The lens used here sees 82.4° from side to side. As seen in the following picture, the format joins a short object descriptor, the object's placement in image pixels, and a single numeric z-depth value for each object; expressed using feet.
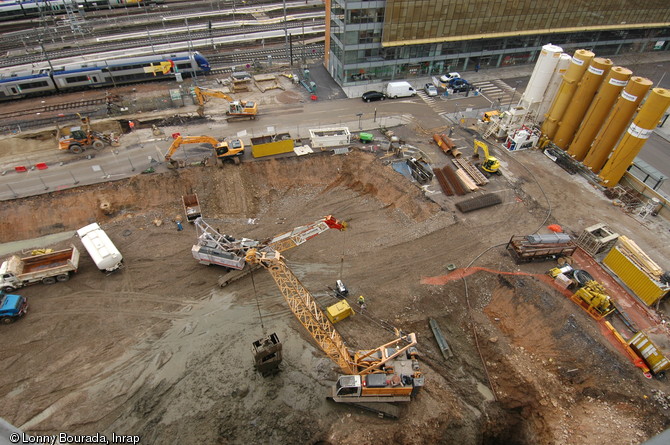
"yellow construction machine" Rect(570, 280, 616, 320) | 98.32
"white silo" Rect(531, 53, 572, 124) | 149.79
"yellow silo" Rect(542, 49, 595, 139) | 140.01
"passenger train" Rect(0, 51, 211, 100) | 182.09
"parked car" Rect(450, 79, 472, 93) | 194.66
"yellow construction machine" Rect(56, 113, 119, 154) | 146.20
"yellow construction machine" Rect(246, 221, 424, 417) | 85.05
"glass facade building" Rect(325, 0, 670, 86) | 178.29
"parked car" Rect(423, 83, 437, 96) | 189.98
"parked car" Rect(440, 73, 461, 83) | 197.70
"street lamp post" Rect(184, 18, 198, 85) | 198.18
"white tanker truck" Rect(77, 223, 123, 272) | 110.32
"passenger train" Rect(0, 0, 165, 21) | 268.82
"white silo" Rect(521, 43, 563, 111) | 149.48
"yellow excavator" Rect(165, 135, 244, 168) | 140.46
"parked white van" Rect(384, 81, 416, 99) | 185.47
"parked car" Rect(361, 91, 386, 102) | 183.52
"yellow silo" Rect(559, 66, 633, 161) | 131.34
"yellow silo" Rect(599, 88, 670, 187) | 121.19
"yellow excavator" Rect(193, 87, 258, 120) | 166.71
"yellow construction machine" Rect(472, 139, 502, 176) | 142.82
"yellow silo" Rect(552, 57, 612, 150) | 136.26
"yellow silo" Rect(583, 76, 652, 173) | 126.00
